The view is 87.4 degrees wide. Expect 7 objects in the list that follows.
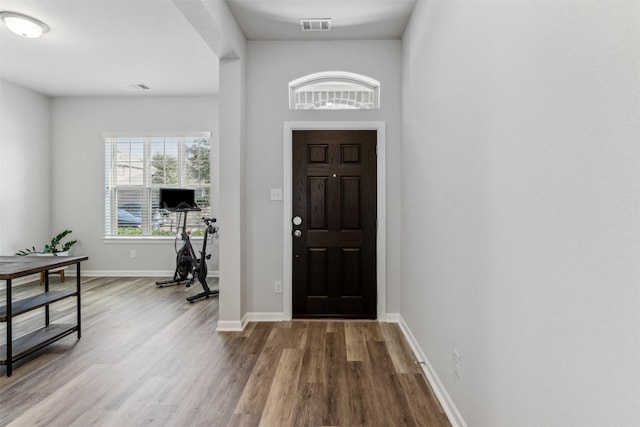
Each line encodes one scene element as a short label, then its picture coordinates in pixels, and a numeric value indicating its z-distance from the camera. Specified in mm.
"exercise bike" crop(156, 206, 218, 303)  4562
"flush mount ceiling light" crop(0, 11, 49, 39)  3125
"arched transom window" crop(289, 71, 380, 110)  3648
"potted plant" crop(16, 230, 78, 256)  5117
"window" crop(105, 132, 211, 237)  5613
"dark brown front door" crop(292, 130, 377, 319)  3537
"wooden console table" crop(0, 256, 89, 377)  2363
